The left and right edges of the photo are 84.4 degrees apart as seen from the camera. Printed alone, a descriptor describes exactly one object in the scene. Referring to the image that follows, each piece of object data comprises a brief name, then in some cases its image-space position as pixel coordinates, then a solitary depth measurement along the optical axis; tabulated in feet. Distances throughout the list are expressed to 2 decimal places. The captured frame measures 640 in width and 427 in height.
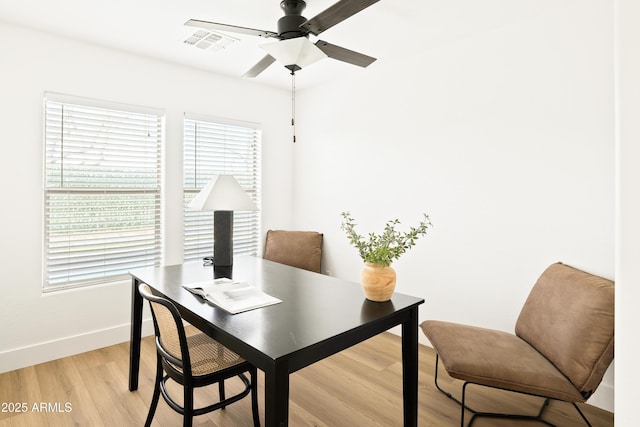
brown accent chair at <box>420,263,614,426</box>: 5.85
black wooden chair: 5.18
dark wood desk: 4.11
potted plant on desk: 5.84
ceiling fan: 5.76
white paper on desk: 5.53
